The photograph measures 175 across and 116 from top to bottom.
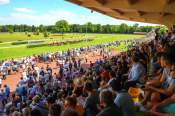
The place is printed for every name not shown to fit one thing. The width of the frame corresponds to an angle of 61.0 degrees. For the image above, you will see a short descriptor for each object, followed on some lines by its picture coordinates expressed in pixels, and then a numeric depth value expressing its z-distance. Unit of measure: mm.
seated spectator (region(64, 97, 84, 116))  2486
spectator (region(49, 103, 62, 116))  2405
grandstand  2370
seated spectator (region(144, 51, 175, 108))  2478
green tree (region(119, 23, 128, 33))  75371
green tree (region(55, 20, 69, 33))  73926
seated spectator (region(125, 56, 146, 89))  3463
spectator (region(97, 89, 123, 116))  2203
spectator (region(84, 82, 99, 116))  2857
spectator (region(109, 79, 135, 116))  2499
